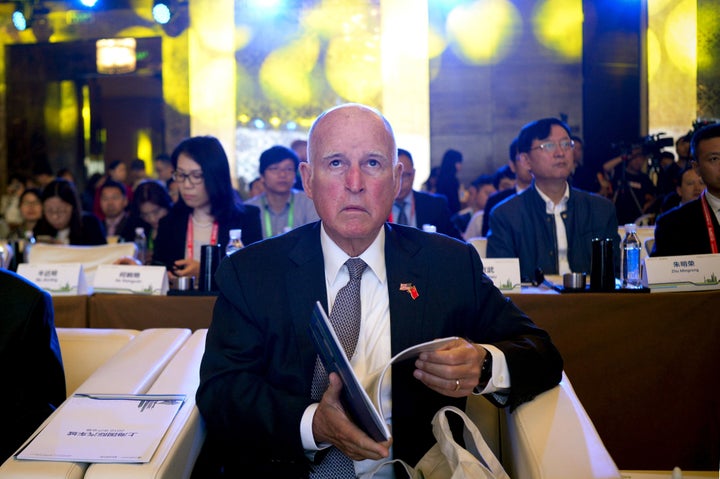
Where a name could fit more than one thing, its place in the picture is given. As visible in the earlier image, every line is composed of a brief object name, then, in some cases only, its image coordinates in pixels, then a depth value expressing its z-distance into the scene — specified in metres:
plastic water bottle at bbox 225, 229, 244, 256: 3.18
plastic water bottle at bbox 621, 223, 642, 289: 3.01
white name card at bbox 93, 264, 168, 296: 3.06
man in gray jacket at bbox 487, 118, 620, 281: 3.70
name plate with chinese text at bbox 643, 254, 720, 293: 2.77
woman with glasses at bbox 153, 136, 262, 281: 3.72
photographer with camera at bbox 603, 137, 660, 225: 7.41
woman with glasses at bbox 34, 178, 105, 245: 5.23
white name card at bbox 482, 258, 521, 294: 2.88
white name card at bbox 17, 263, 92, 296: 3.06
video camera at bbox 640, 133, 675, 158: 7.39
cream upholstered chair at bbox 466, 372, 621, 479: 1.43
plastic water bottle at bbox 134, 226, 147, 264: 5.09
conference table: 2.62
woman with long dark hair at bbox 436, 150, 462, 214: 8.22
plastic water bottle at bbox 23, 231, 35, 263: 4.49
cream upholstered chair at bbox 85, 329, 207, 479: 1.42
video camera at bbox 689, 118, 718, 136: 7.52
